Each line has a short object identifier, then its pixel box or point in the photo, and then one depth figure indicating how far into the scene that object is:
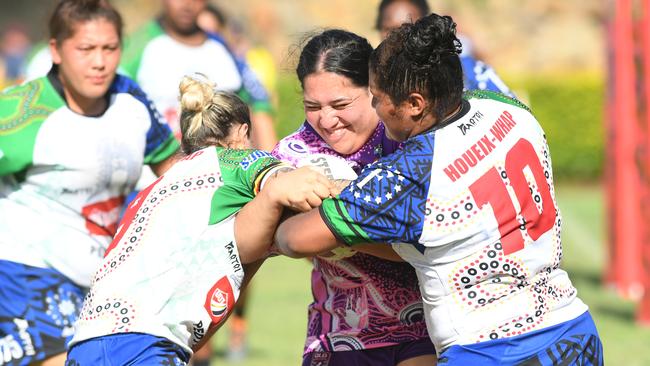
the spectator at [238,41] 17.87
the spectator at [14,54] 45.28
